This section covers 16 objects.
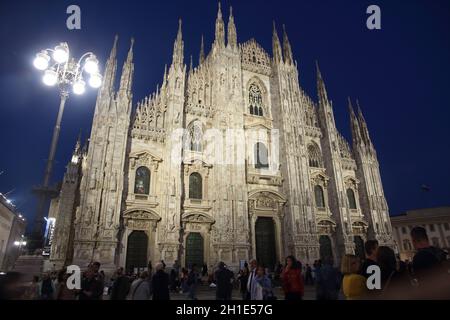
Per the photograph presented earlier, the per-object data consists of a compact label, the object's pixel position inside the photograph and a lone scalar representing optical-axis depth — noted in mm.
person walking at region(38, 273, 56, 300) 7097
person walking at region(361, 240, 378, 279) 4009
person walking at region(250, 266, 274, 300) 6980
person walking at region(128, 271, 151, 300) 6188
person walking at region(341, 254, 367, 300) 3732
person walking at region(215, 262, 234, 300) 8258
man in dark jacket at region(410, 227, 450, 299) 3623
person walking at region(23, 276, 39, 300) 7085
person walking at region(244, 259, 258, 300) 7409
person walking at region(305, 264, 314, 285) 18953
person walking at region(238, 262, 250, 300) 10574
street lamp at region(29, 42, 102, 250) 9102
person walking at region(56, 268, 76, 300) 6090
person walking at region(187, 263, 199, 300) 11320
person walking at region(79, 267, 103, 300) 6207
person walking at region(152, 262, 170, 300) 7062
